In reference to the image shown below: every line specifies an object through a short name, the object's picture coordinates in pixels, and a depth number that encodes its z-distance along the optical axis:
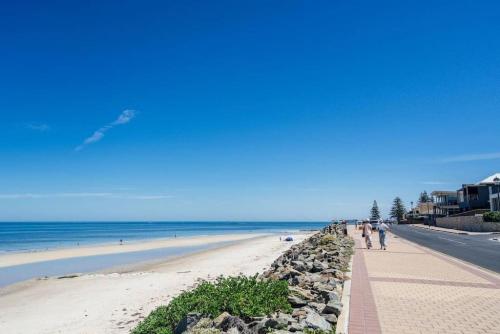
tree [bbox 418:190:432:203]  134.94
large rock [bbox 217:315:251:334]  6.31
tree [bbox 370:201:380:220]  133.90
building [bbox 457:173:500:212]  59.60
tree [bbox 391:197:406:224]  118.67
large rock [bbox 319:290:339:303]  8.12
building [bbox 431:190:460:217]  75.99
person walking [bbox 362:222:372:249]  22.38
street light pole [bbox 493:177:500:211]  51.94
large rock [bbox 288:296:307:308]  7.89
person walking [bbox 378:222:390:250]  21.64
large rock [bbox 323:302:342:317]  7.38
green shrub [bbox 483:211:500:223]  40.59
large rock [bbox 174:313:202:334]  6.93
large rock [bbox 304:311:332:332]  6.39
